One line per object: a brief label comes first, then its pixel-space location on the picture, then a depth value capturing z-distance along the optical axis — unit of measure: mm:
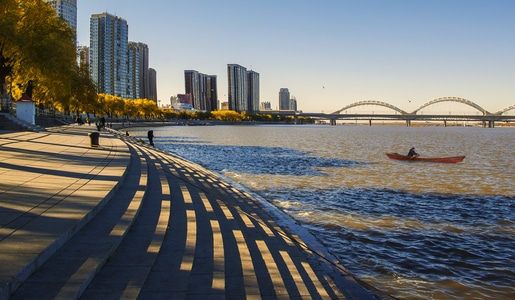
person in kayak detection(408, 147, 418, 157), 38062
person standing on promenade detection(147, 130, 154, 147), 44000
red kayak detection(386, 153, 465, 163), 36938
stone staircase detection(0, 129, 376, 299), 5777
